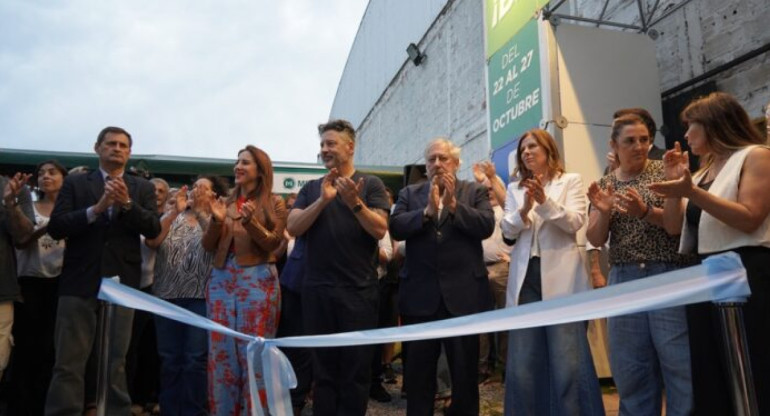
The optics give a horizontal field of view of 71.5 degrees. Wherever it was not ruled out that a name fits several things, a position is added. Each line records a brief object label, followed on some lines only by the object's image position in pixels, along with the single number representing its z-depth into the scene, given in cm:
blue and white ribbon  146
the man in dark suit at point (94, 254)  303
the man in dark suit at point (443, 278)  285
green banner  484
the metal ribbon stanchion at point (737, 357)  139
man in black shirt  281
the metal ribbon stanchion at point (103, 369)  217
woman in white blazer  263
